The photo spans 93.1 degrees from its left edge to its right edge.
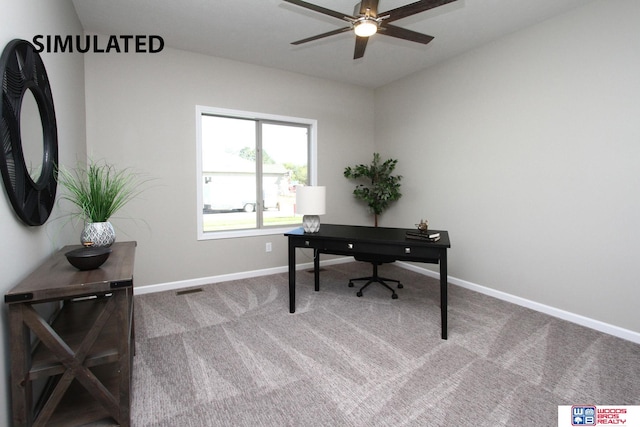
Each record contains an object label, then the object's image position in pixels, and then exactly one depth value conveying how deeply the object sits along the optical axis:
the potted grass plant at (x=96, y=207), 1.79
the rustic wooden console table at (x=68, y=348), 1.28
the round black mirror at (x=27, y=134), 1.34
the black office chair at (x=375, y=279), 3.31
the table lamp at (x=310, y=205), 2.99
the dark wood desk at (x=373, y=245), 2.49
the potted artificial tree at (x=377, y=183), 4.54
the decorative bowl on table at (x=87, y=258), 1.53
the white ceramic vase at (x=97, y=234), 1.77
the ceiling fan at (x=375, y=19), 1.99
